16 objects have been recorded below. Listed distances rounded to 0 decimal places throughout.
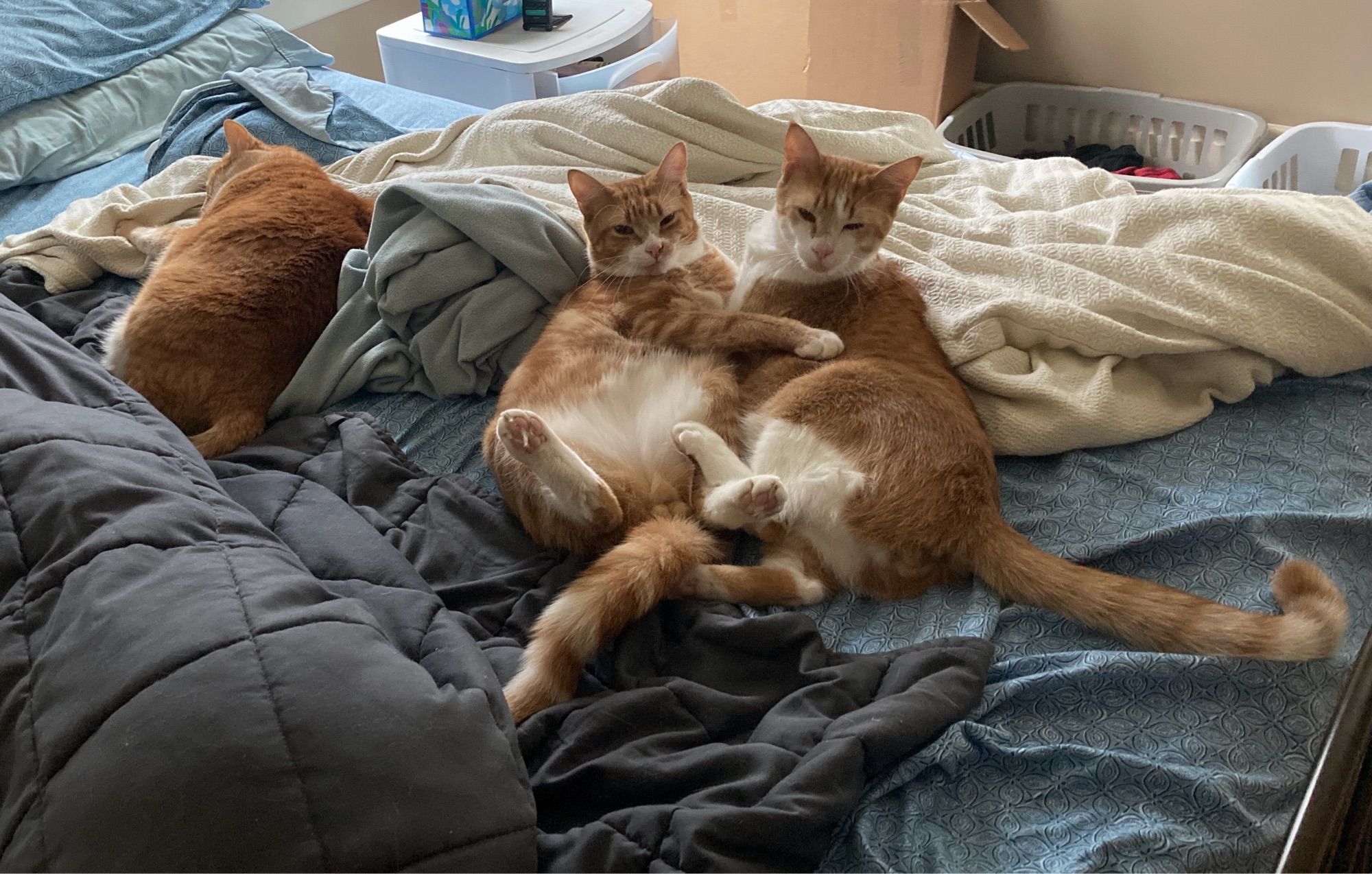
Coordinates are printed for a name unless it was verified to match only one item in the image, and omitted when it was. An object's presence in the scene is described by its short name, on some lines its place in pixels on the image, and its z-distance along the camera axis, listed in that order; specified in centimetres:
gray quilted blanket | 77
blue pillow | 224
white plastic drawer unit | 277
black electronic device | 291
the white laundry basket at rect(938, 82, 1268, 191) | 267
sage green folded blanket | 159
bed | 88
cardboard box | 275
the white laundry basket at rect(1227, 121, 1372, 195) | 238
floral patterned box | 281
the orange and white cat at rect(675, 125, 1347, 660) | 105
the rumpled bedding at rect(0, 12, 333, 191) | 222
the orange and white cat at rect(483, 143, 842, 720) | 113
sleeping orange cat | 151
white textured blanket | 137
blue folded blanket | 228
